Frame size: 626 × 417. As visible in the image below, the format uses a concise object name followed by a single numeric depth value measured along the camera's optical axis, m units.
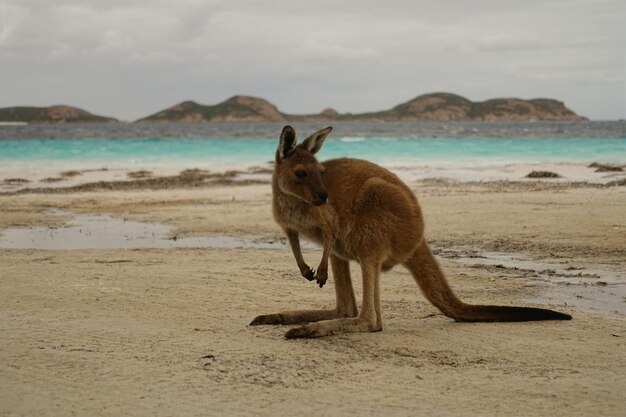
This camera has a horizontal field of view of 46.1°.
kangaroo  4.13
